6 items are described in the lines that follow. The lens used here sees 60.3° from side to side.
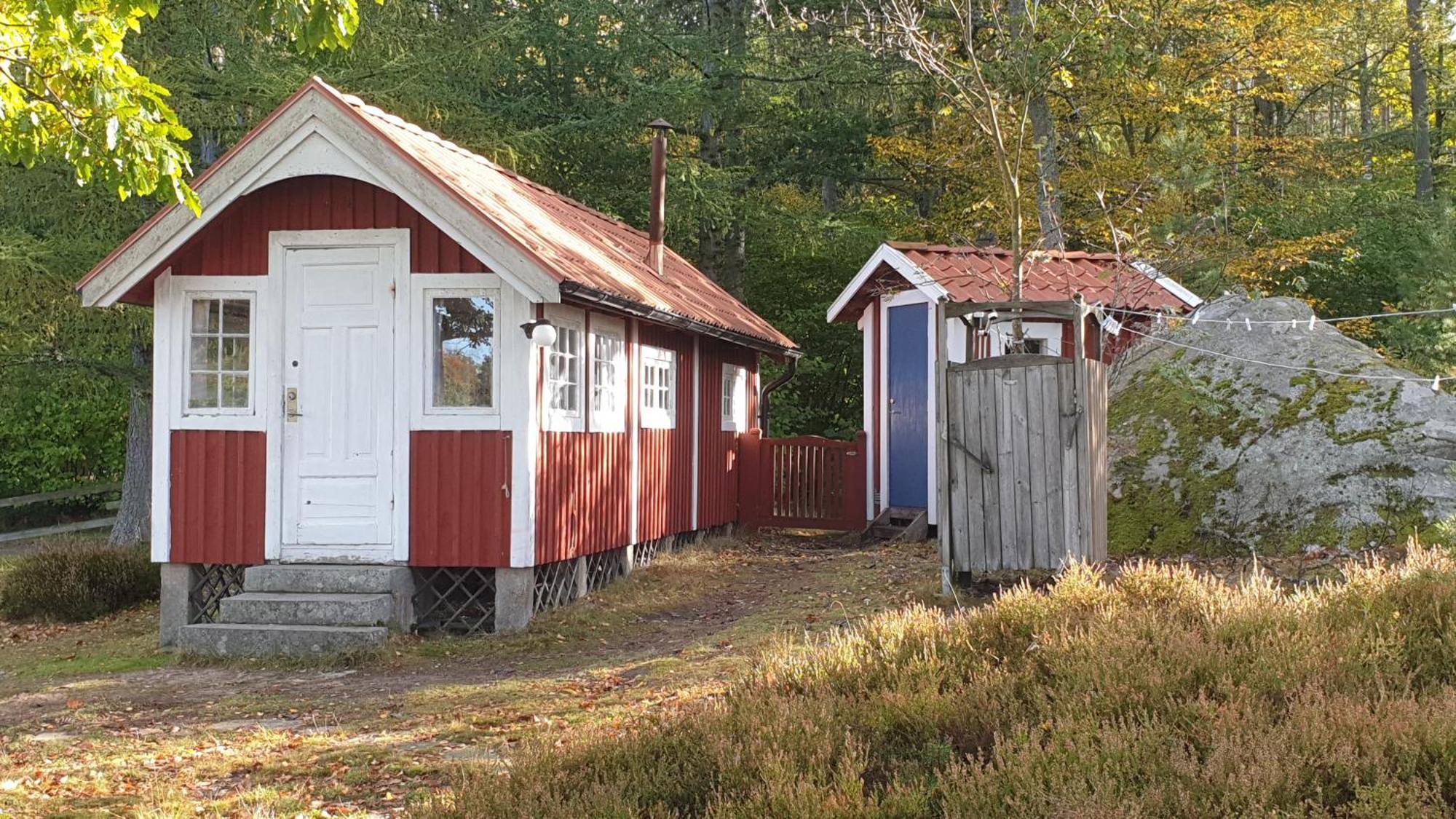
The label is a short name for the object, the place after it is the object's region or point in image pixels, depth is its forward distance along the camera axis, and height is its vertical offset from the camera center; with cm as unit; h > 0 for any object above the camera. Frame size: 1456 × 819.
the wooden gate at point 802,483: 1612 -26
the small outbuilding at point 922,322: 1393 +164
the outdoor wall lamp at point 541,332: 934 +99
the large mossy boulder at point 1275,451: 955 +7
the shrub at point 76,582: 1186 -108
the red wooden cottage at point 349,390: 946 +61
